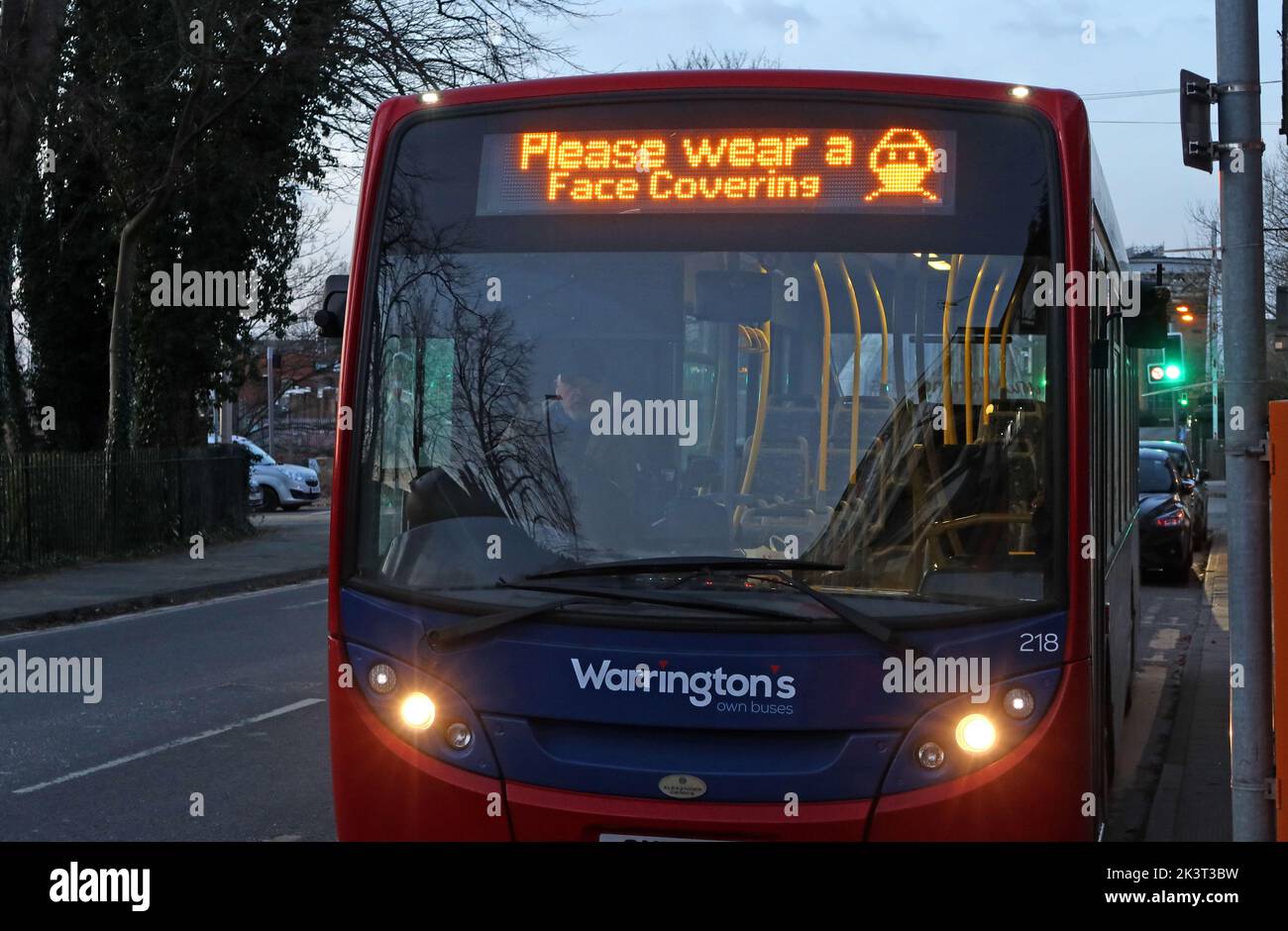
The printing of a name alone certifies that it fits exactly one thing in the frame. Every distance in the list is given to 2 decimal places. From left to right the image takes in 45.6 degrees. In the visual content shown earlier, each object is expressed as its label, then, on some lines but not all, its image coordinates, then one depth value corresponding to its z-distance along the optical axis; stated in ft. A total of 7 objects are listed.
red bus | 13.89
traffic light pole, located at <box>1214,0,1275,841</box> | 15.85
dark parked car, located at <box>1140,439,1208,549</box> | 75.82
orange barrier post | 14.47
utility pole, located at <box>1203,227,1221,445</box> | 162.91
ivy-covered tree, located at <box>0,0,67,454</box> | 60.75
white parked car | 129.18
